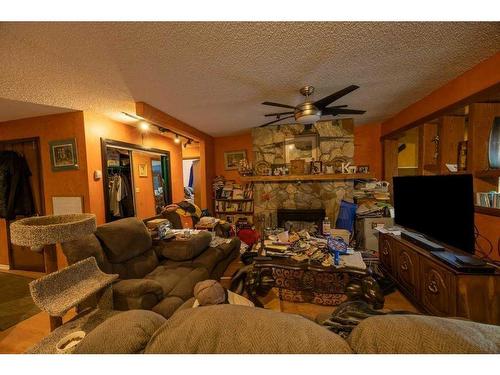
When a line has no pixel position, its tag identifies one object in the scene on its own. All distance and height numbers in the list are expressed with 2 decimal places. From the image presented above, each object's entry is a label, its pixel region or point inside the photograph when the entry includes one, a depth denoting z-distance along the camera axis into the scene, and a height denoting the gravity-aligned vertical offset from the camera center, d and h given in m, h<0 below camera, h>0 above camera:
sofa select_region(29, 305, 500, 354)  0.48 -0.42
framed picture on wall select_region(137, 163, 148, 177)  3.55 +0.28
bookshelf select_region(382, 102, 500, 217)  1.76 +0.31
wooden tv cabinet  1.31 -0.88
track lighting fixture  2.82 +0.99
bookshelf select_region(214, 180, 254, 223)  4.21 -0.47
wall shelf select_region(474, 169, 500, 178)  1.65 -0.03
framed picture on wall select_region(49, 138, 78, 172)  2.53 +0.45
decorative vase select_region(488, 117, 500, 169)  1.69 +0.21
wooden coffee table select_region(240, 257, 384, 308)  1.63 -0.95
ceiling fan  2.00 +0.73
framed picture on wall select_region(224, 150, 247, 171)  4.39 +0.52
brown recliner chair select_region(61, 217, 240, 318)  1.40 -0.77
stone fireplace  3.63 -0.08
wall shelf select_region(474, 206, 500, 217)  1.61 -0.35
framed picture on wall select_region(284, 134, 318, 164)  3.72 +0.59
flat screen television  1.45 -0.31
